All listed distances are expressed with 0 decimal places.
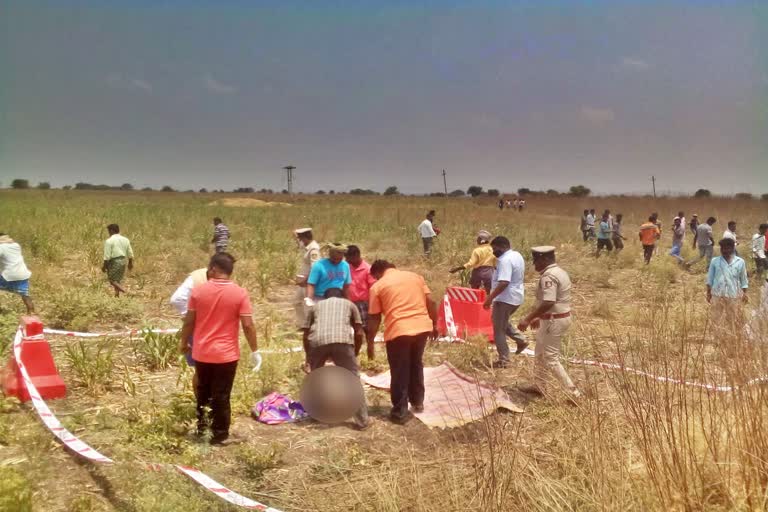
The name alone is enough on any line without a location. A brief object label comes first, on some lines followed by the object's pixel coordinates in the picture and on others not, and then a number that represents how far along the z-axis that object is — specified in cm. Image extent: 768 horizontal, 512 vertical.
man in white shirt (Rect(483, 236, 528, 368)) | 713
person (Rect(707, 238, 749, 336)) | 731
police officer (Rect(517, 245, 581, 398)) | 597
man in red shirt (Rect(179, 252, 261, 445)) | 488
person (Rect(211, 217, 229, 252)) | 1516
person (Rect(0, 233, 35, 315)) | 879
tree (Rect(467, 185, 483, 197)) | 8306
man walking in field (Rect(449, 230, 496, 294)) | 970
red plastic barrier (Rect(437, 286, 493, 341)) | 878
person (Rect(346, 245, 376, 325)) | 735
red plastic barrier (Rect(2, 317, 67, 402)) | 557
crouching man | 564
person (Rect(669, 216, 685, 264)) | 1678
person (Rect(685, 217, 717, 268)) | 1527
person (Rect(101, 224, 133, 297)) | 1071
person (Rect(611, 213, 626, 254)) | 1802
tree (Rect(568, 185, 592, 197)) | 7988
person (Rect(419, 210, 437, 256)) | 1644
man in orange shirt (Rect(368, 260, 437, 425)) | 572
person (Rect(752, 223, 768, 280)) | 1272
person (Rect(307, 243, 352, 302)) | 684
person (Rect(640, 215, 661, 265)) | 1593
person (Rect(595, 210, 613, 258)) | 1753
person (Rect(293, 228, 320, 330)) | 744
